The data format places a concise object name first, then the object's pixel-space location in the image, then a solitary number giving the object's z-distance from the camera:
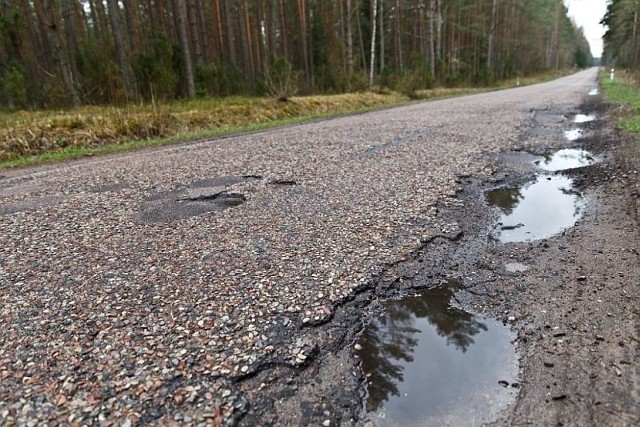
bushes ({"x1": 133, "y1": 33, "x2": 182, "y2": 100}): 14.91
